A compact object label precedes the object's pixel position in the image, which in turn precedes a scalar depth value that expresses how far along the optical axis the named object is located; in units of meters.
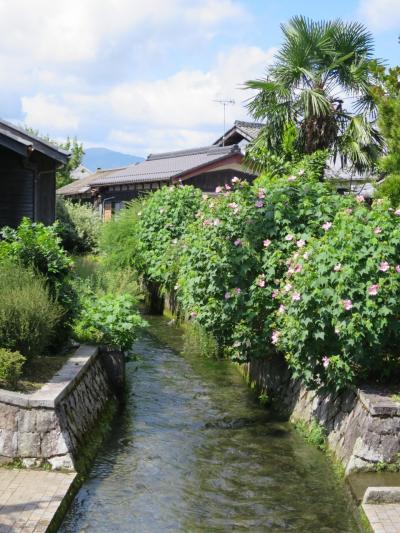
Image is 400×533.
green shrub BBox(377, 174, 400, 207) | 11.01
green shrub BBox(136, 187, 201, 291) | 17.80
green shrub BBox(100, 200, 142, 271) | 19.72
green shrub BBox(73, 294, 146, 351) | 10.12
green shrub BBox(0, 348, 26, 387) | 7.50
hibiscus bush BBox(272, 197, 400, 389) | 7.37
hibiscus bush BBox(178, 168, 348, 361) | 9.56
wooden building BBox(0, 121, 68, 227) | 14.16
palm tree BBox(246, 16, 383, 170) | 18.75
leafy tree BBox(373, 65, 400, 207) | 11.07
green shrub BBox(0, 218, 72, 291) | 9.69
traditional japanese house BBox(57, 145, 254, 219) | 31.05
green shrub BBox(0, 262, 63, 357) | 8.20
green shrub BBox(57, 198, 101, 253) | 34.03
